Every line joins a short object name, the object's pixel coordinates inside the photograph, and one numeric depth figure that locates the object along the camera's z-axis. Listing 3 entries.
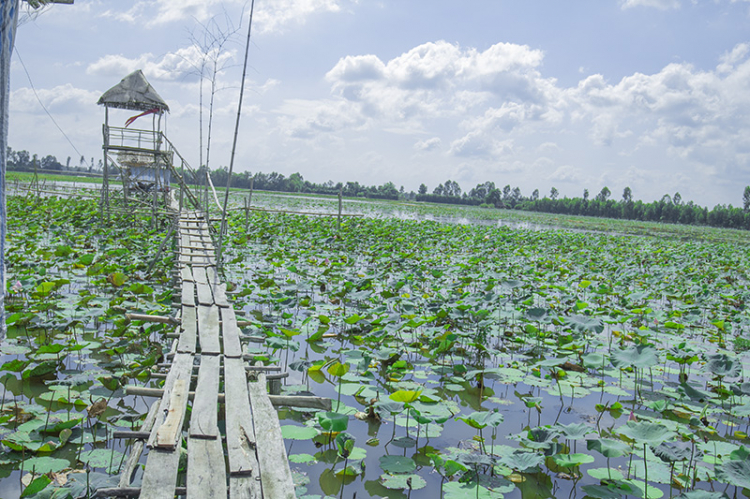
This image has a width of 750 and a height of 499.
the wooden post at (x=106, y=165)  11.45
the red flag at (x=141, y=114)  12.22
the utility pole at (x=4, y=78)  3.07
